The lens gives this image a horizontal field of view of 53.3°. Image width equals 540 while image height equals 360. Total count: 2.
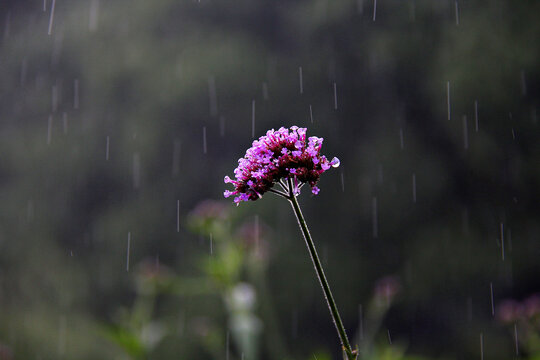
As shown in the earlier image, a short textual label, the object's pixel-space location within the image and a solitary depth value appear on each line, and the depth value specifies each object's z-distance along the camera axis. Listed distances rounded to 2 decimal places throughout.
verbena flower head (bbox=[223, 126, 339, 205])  1.40
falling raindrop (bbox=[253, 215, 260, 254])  3.18
